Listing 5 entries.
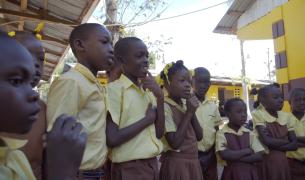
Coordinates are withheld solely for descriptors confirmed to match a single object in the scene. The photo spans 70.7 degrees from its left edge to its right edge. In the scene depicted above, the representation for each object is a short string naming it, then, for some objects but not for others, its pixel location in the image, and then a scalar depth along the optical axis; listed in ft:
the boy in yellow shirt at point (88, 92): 3.63
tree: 12.57
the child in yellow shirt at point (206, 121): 6.28
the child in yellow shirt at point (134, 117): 4.28
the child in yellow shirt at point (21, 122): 1.74
